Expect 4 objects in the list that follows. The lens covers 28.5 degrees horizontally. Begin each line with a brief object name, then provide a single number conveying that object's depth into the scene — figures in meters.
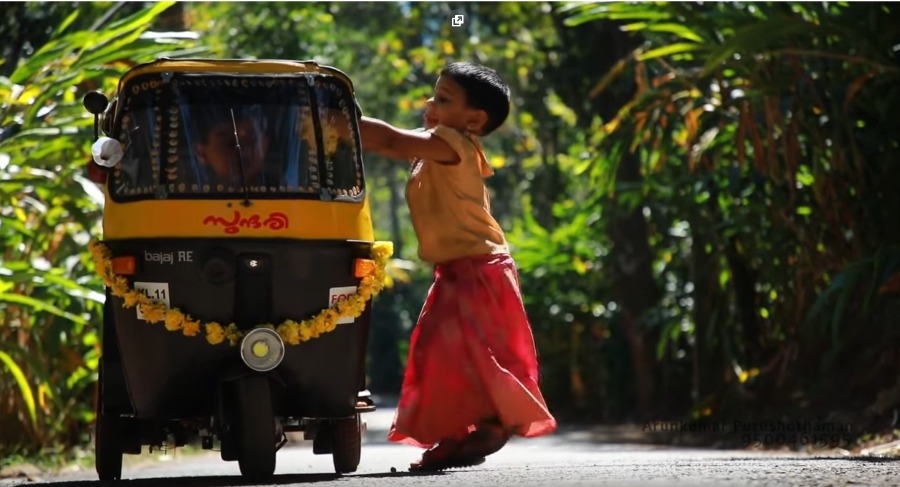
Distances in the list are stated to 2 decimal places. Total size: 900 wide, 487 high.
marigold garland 6.94
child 7.51
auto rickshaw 6.94
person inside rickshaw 7.04
